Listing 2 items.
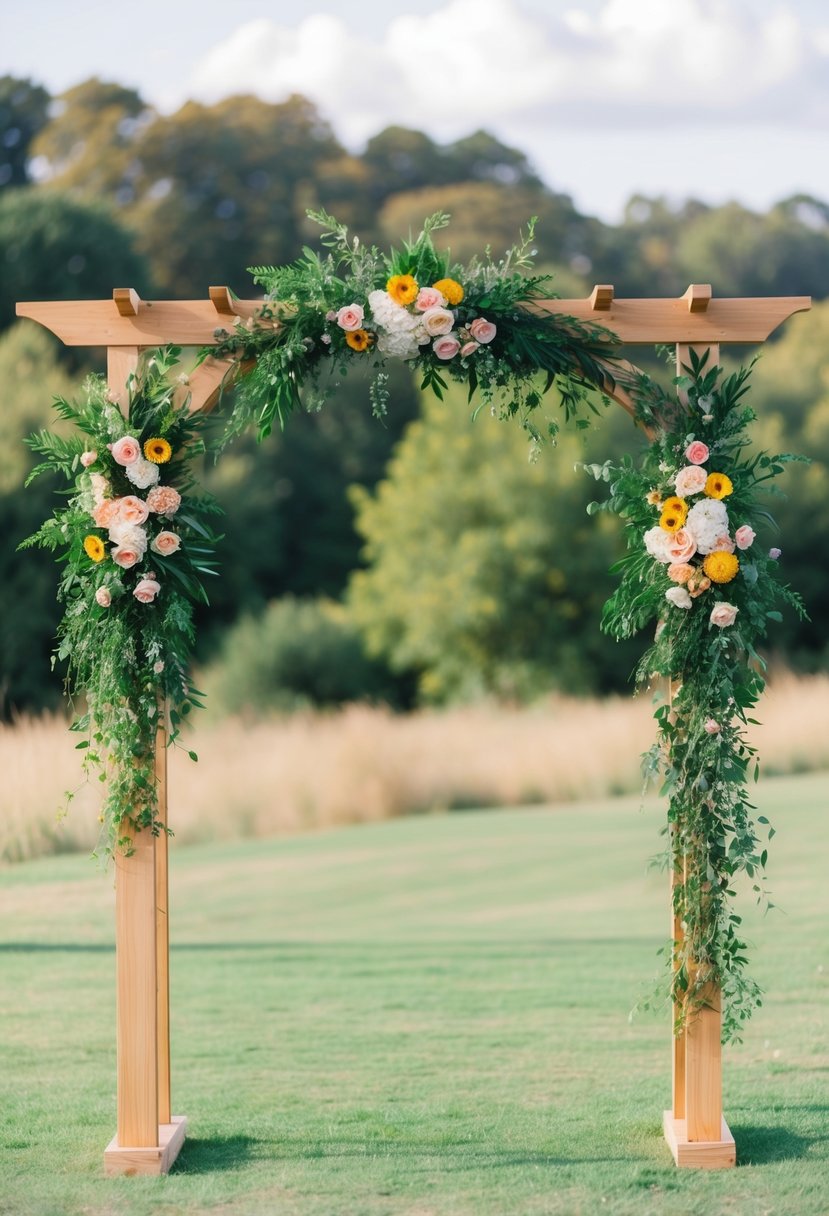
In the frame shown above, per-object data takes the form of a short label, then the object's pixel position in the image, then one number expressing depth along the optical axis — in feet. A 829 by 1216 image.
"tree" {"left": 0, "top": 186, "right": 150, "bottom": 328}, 73.26
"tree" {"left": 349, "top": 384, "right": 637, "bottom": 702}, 65.10
